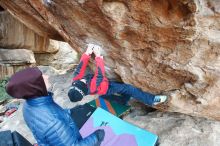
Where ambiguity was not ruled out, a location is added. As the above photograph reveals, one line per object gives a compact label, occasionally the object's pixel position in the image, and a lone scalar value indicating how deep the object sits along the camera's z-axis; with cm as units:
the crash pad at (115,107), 241
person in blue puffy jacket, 143
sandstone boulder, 163
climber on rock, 183
